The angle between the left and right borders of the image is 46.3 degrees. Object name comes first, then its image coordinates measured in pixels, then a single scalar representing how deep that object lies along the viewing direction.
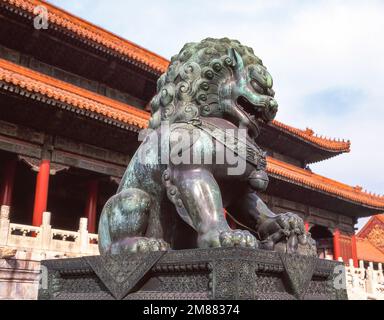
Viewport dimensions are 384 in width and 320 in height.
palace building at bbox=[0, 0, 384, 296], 9.60
